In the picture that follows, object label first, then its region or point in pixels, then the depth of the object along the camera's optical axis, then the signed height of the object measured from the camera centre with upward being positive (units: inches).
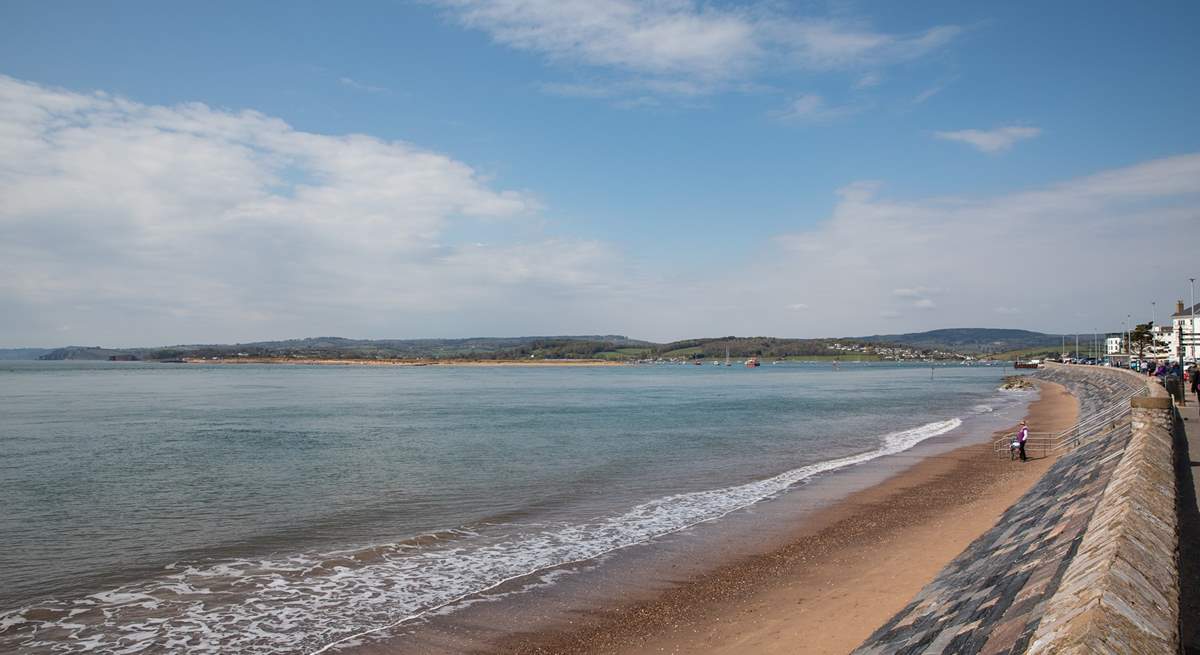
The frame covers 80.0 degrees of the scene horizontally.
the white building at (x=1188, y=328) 2440.9 +69.0
